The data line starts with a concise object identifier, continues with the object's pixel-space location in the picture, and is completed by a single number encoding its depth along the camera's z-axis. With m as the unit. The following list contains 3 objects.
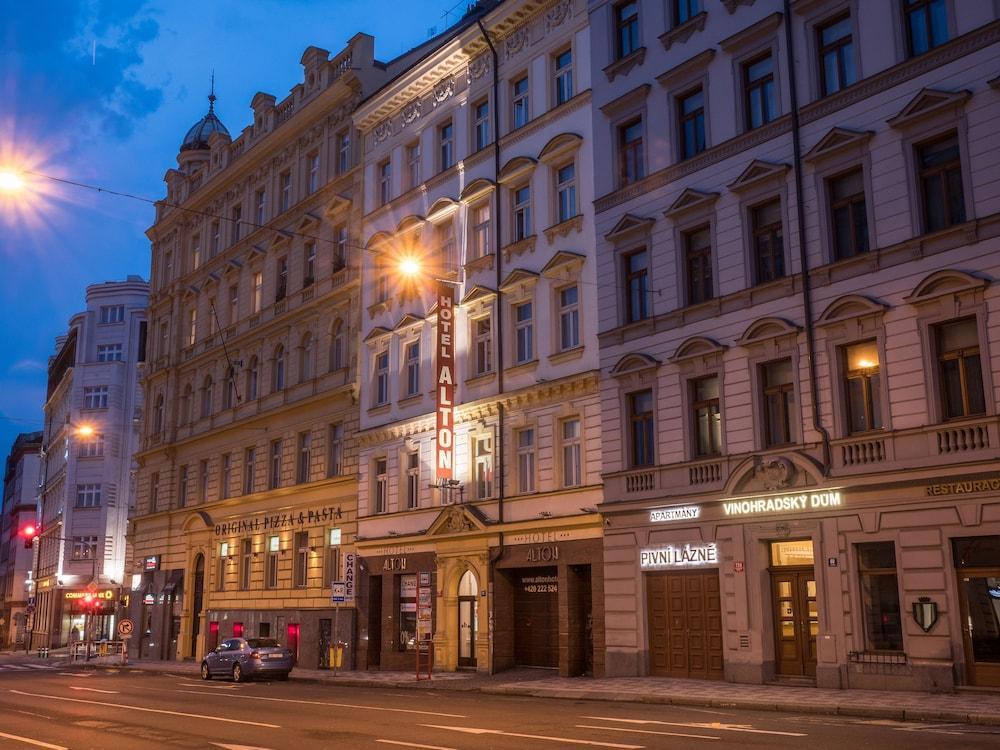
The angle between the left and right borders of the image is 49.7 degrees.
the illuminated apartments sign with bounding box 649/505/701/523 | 26.25
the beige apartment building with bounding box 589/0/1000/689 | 21.47
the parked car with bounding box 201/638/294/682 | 33.53
